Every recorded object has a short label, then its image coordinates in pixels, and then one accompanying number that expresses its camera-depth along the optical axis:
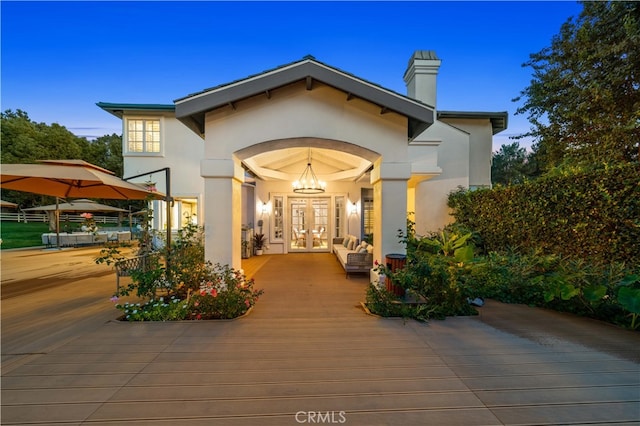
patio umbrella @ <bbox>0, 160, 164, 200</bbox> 4.43
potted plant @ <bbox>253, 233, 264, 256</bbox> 10.84
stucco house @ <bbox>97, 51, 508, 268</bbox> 4.99
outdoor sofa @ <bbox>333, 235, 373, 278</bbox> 6.87
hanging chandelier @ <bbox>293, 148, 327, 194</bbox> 9.05
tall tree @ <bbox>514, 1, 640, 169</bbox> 8.35
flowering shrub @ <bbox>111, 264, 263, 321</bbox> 3.97
